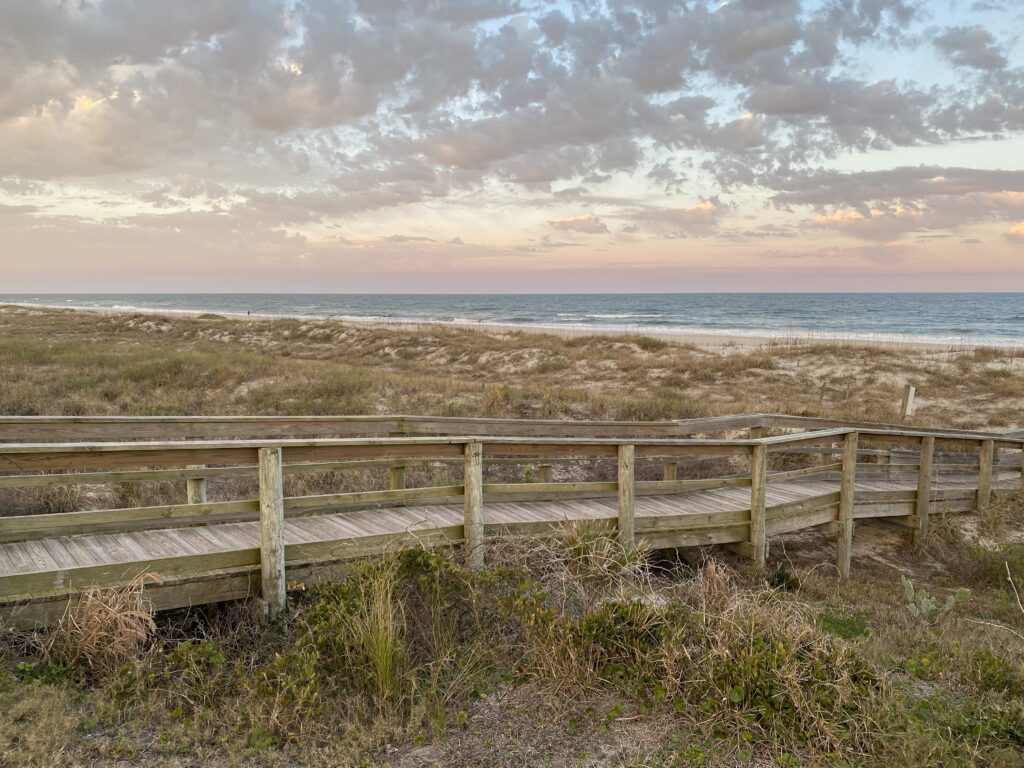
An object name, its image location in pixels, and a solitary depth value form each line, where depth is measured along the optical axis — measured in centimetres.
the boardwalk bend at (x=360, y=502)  473
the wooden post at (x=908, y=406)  1623
